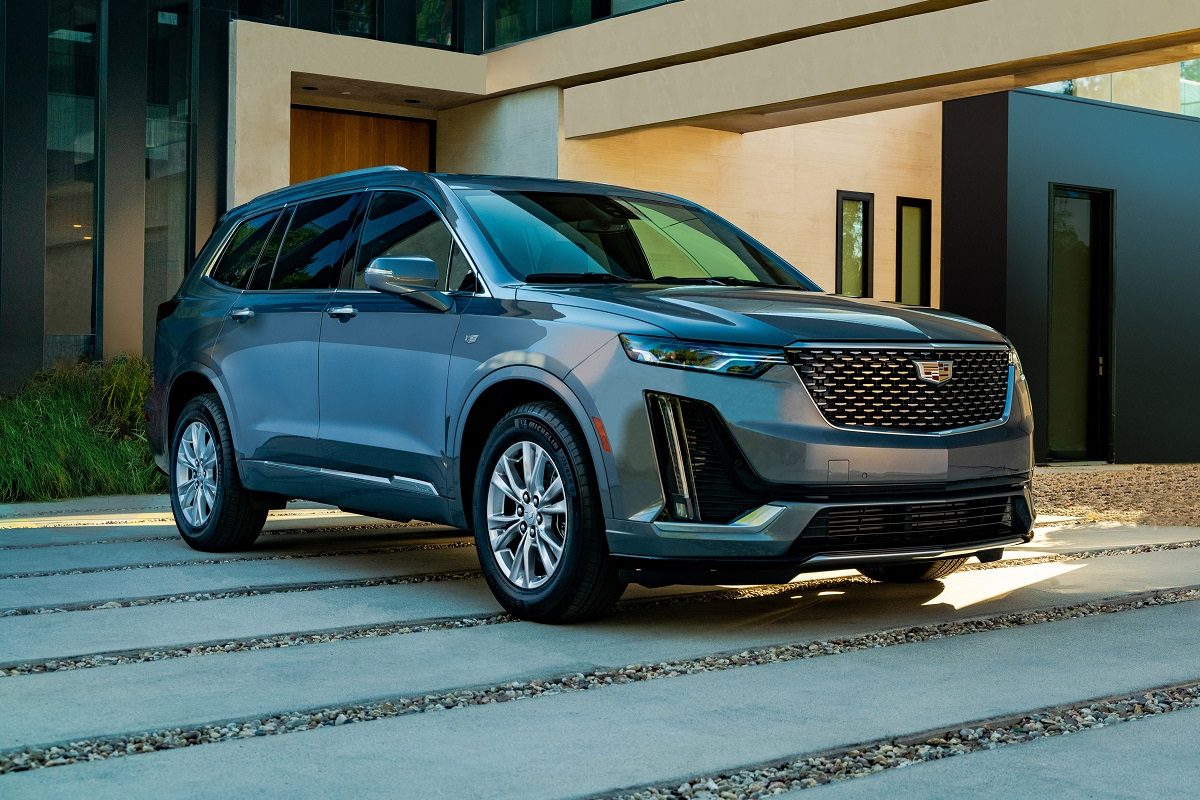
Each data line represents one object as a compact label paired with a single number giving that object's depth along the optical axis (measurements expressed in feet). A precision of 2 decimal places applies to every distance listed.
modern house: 52.60
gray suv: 17.58
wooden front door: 62.28
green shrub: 38.17
